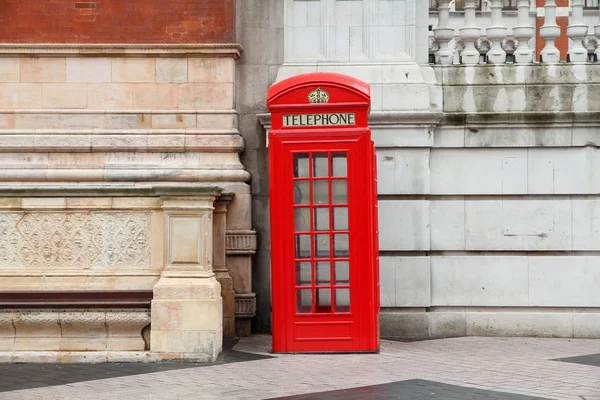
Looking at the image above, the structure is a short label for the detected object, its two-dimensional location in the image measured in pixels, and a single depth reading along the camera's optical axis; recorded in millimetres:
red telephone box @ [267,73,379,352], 10945
